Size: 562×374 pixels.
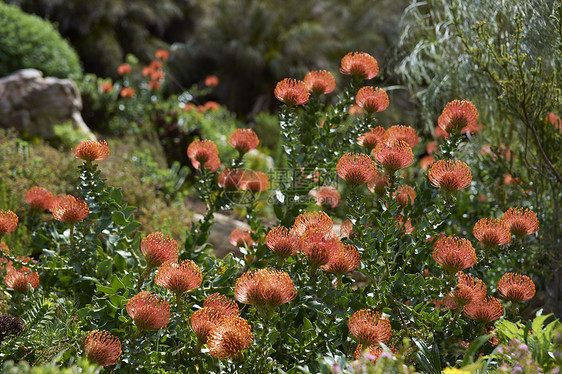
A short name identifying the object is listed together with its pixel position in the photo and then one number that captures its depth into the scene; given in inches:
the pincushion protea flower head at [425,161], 146.0
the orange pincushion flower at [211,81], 256.5
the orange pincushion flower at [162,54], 249.9
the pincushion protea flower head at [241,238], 91.1
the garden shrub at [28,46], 239.5
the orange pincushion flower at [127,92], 228.7
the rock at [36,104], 207.9
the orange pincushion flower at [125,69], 237.5
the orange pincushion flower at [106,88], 233.8
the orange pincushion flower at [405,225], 75.9
